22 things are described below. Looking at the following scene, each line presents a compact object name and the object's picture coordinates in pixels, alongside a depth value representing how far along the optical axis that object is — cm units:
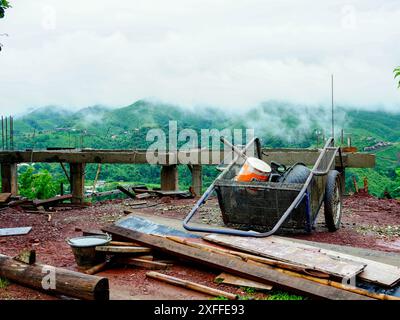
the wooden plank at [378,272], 481
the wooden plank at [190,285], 490
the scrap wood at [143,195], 1213
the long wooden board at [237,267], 465
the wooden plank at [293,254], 496
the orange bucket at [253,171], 780
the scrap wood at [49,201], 1189
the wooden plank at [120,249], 592
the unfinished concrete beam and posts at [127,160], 1207
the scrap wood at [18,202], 1152
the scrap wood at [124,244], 623
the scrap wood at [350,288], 451
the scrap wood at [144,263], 591
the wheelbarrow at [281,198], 701
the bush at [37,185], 3027
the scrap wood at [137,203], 1117
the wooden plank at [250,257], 499
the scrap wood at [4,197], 1144
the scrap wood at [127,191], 1273
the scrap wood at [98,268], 580
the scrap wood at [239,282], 507
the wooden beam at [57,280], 465
